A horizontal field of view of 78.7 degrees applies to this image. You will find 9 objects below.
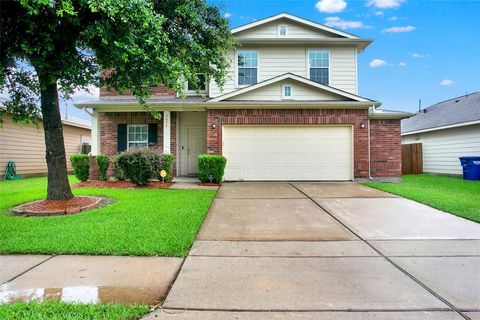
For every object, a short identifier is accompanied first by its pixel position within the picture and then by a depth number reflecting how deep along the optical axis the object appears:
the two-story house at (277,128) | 11.41
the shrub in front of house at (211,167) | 10.57
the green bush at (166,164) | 10.22
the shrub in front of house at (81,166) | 10.93
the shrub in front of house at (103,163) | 11.27
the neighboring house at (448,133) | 13.66
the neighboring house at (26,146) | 13.28
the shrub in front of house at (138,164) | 9.67
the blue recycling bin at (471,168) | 12.58
